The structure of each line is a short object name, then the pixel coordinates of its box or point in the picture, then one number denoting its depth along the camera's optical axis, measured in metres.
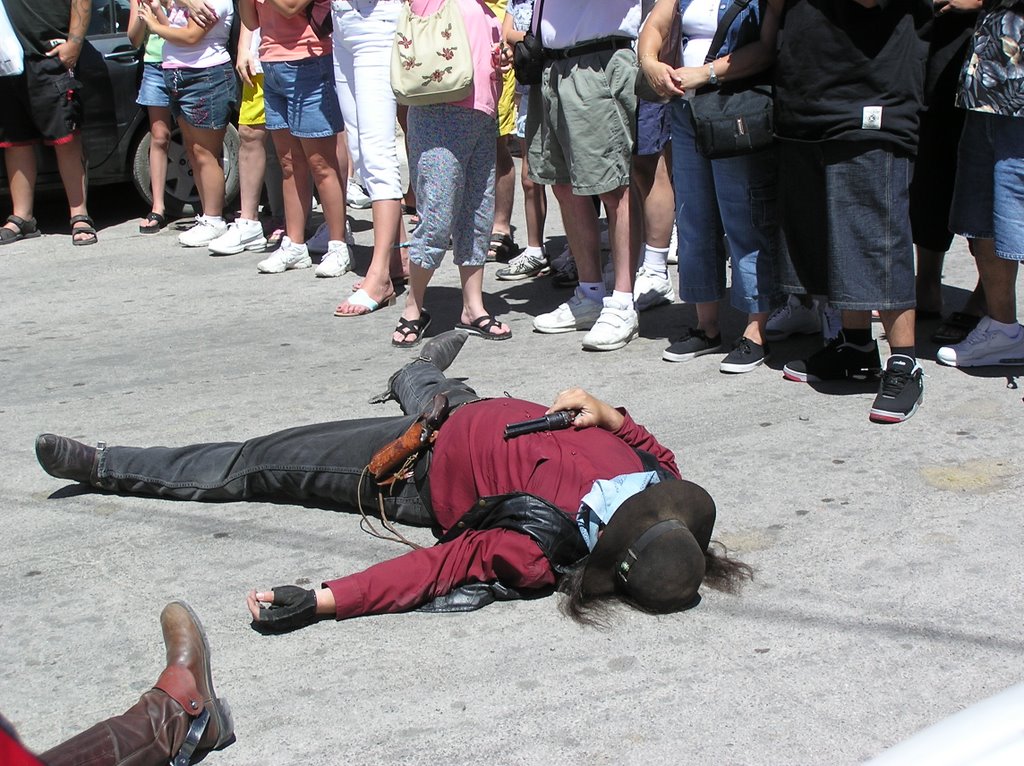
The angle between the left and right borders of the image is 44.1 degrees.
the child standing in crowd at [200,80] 8.06
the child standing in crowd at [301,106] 7.09
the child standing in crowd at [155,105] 8.48
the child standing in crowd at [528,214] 7.23
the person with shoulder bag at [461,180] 5.89
